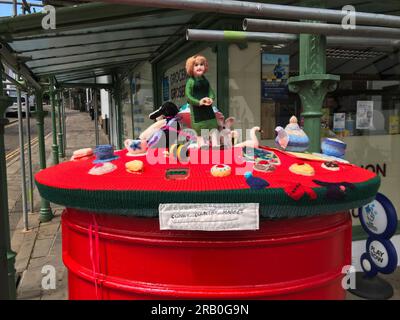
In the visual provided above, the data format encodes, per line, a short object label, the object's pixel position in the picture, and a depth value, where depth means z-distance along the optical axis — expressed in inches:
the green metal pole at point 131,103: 390.7
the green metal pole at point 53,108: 325.1
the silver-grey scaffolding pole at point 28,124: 241.9
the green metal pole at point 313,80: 109.0
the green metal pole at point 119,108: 482.3
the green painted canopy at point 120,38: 87.4
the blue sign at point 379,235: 147.7
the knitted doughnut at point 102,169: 78.5
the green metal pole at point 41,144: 249.4
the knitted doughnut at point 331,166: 83.7
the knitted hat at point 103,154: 87.4
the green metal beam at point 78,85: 386.0
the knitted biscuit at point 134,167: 78.2
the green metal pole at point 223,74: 168.1
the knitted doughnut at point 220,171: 75.3
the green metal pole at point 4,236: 87.2
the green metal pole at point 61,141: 540.4
